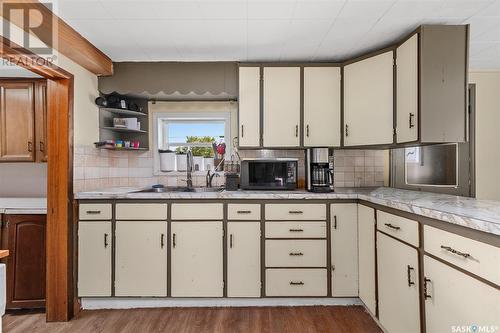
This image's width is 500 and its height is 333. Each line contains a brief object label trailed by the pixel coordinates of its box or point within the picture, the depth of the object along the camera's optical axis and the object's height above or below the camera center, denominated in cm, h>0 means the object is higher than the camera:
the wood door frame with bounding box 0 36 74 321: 227 -22
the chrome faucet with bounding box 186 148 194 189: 299 -3
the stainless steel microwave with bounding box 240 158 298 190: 269 -7
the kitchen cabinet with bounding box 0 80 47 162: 255 +42
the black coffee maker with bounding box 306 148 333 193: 258 -6
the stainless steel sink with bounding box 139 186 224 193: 286 -24
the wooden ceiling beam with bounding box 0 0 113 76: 173 +93
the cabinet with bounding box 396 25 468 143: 202 +57
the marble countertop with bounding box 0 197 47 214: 231 -33
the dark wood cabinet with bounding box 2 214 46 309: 232 -75
